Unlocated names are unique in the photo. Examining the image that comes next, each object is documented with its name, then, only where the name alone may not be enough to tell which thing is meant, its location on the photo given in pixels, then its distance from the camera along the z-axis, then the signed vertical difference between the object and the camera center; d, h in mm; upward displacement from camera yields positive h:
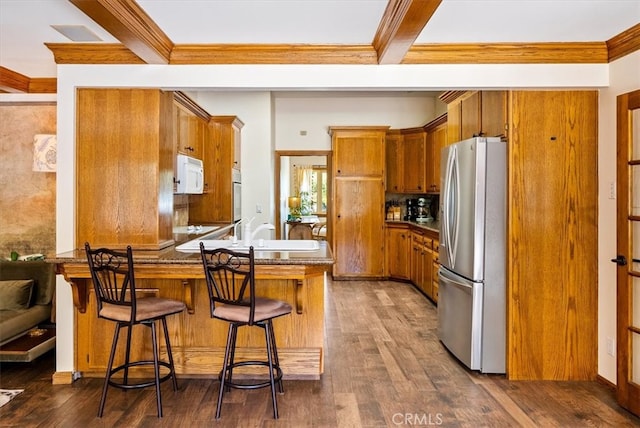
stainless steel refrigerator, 3172 -312
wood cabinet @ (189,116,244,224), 5574 +447
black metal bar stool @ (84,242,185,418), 2607 -609
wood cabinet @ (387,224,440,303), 5234 -618
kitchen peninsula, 3100 -877
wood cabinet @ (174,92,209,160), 4305 +939
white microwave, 4105 +352
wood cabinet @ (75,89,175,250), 3154 +316
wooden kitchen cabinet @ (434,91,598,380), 3109 -169
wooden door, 2625 -204
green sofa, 3477 -691
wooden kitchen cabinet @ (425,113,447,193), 5825 +907
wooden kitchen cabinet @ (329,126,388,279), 6547 +230
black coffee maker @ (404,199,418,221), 6949 +21
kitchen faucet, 3275 -192
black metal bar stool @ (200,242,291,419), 2531 -600
